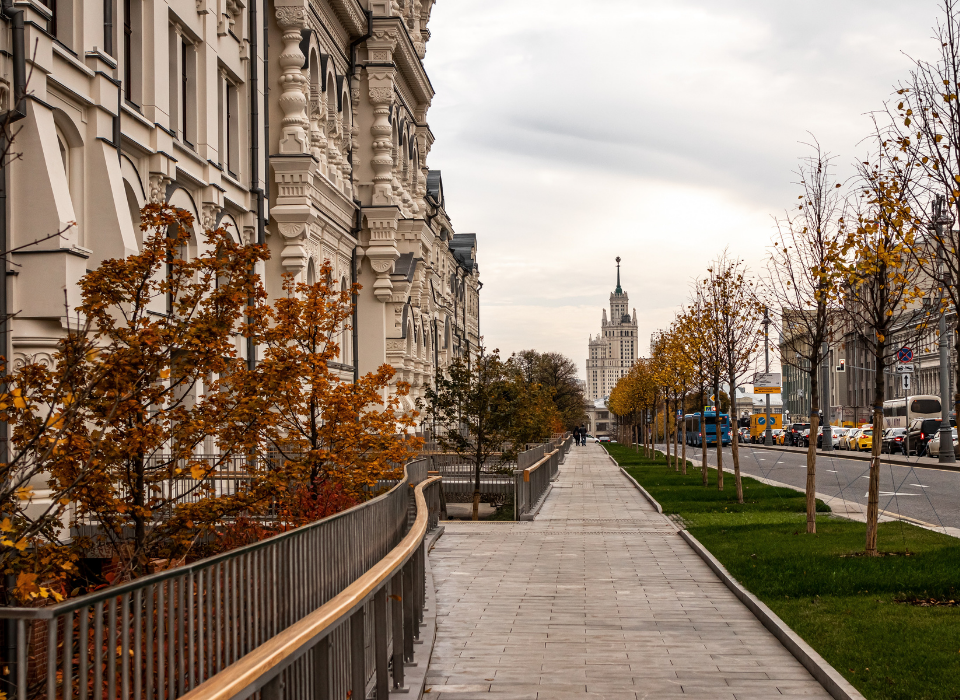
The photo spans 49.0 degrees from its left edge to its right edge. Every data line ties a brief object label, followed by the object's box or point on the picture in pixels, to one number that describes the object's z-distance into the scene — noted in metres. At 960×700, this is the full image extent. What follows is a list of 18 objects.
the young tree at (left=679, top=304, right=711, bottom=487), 27.83
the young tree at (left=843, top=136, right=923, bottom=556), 11.74
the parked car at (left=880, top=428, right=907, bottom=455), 57.16
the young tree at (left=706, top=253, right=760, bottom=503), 27.06
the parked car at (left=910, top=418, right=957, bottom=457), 53.22
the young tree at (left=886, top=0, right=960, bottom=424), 10.84
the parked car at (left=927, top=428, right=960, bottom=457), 53.38
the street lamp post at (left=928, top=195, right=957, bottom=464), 43.81
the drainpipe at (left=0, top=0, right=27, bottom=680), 11.94
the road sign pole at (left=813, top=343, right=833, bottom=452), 66.21
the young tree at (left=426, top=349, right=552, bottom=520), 26.27
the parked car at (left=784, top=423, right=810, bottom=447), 81.90
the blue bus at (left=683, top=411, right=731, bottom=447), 92.05
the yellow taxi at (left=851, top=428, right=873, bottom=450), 61.22
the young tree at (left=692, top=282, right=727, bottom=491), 27.17
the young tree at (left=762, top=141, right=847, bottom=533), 16.06
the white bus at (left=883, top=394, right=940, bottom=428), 71.62
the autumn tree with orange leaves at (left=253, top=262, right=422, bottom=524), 12.71
